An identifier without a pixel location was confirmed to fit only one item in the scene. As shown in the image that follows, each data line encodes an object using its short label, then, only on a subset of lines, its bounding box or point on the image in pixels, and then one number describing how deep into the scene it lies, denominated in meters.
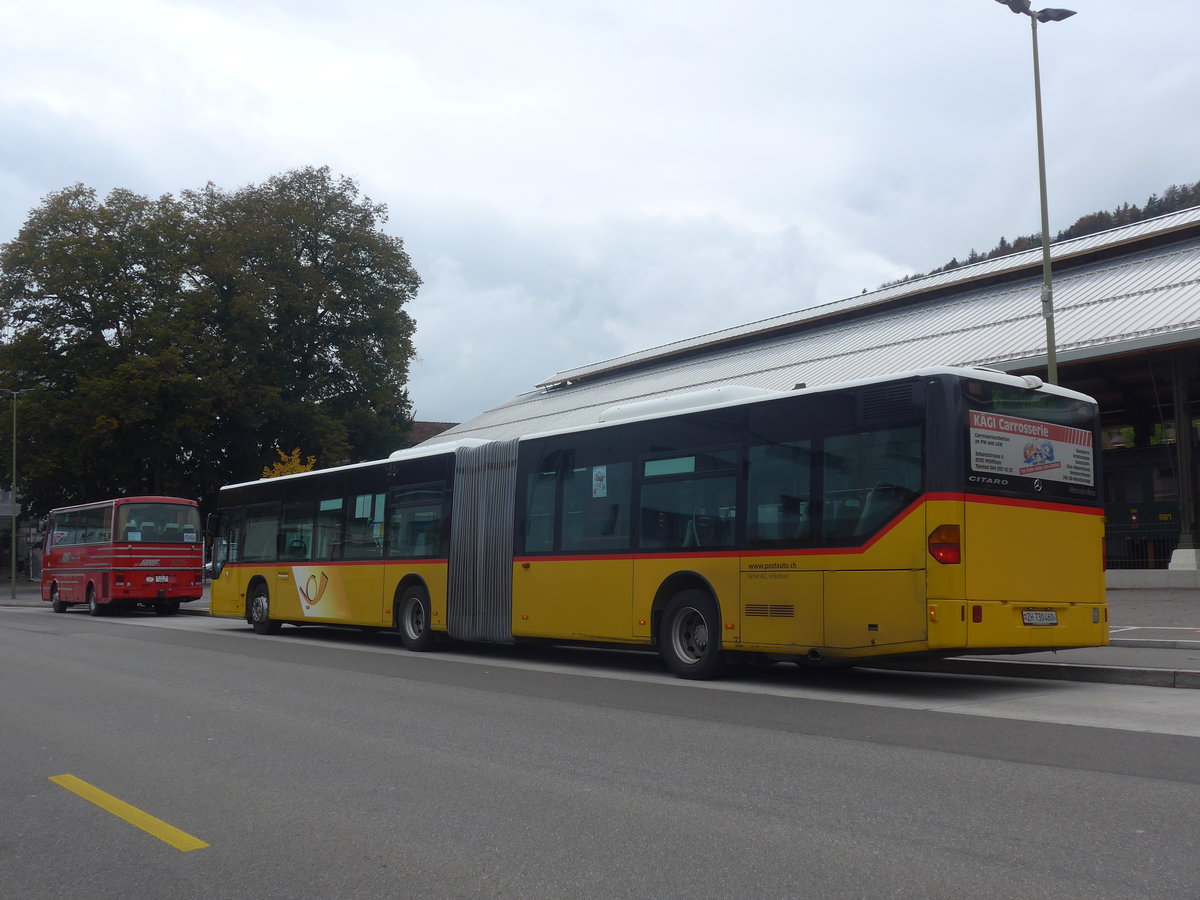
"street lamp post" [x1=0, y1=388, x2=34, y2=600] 43.00
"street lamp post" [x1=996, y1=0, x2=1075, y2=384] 17.30
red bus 29.94
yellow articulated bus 10.18
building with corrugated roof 25.80
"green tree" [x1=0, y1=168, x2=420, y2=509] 44.53
